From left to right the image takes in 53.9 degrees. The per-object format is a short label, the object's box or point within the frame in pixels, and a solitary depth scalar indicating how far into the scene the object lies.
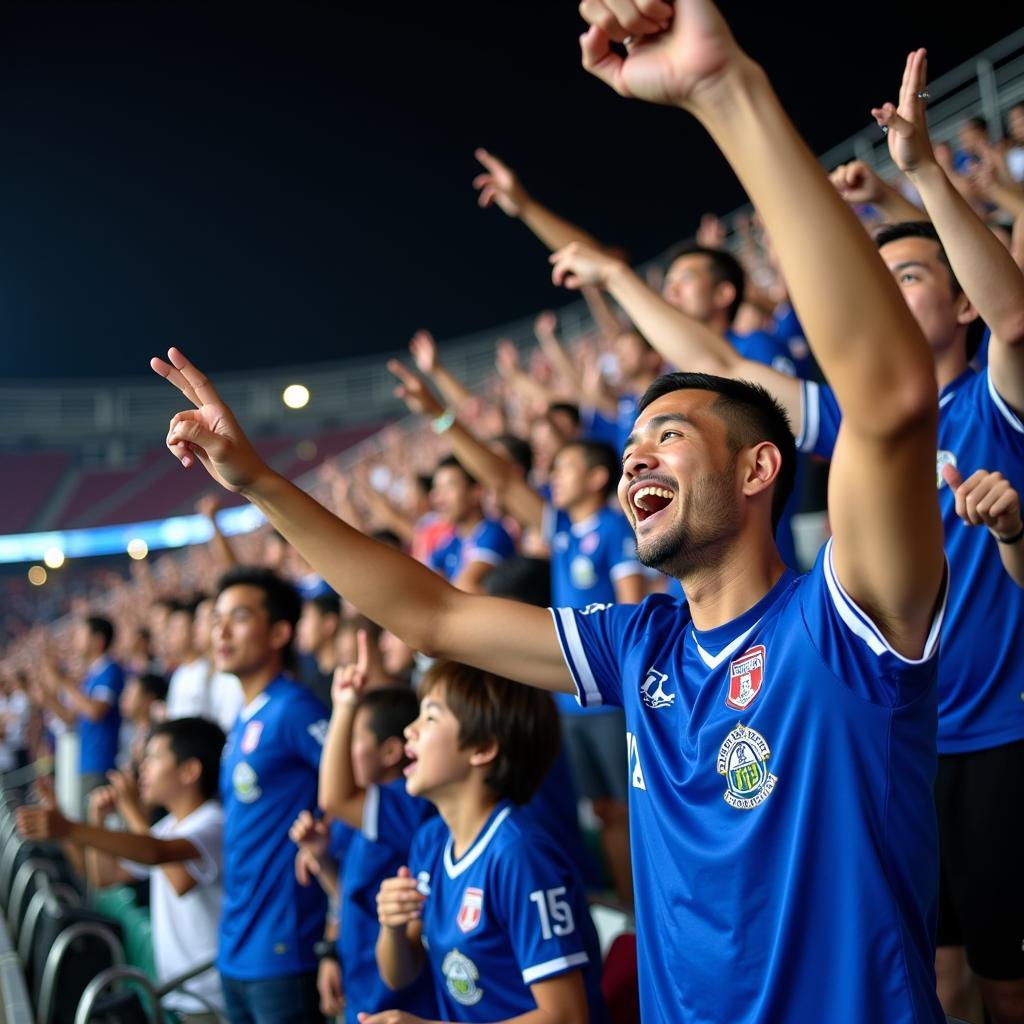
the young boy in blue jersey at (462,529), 4.18
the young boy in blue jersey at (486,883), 1.73
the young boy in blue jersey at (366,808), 2.25
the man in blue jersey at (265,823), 2.68
